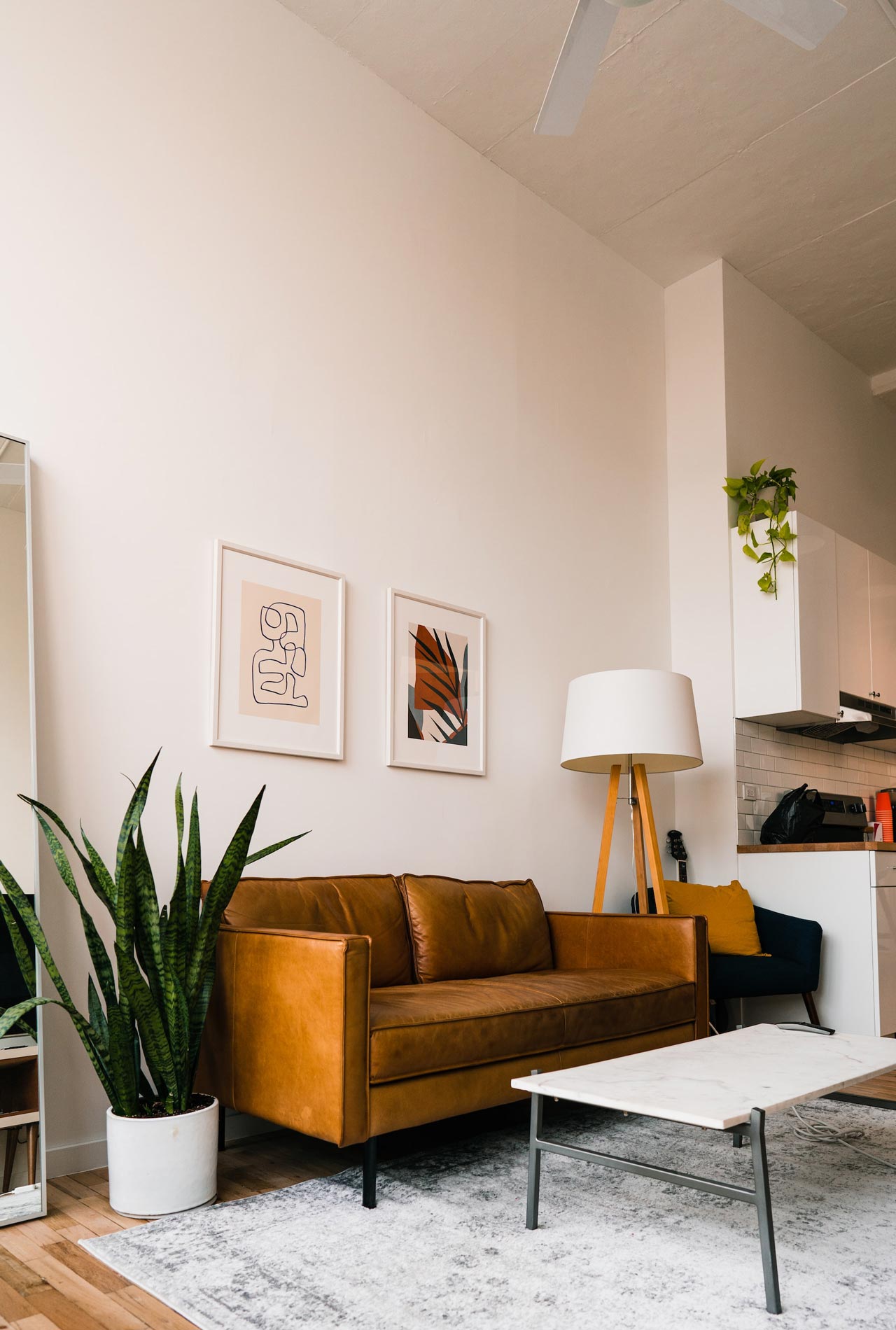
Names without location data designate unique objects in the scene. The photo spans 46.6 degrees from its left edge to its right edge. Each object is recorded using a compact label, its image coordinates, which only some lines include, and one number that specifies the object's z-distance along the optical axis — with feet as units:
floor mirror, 7.55
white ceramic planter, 7.49
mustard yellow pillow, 14.01
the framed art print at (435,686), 12.12
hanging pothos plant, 15.90
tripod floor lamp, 12.59
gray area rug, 5.93
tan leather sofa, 7.66
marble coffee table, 5.94
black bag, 15.60
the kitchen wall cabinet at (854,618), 17.11
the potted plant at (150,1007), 7.53
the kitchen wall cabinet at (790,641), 15.60
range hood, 16.84
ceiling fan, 8.34
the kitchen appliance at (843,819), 16.28
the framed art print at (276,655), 10.40
